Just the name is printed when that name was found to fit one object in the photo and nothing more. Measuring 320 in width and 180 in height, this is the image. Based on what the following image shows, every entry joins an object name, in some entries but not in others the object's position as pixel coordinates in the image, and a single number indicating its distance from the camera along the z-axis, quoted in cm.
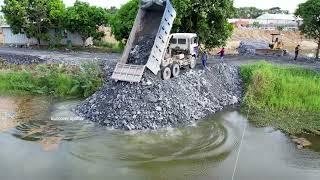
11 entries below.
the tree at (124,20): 1897
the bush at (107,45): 2266
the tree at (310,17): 1801
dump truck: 1156
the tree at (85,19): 2071
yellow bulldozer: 2062
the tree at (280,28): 4196
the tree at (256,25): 4543
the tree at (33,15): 2062
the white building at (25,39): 2293
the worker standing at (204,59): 1451
